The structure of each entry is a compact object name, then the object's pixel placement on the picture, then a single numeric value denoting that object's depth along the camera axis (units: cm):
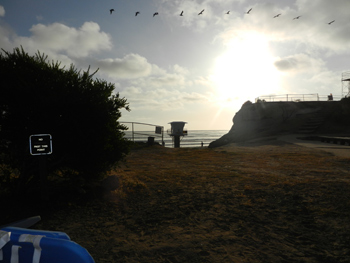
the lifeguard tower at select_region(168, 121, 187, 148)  2272
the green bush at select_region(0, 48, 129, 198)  520
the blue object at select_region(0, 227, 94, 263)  162
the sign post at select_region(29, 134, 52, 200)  475
